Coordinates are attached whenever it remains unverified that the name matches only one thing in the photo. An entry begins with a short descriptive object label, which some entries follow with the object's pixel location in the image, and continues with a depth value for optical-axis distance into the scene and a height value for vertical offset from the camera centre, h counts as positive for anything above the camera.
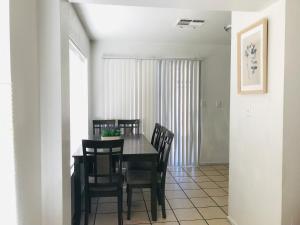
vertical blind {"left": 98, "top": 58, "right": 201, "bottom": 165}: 5.01 +0.10
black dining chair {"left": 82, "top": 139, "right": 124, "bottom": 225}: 2.72 -0.76
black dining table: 2.88 -0.69
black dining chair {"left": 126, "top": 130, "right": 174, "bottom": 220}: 3.03 -0.89
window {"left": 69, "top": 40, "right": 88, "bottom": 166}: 3.49 +0.09
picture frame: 2.28 +0.40
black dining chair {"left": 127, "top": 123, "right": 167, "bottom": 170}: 3.59 -0.85
